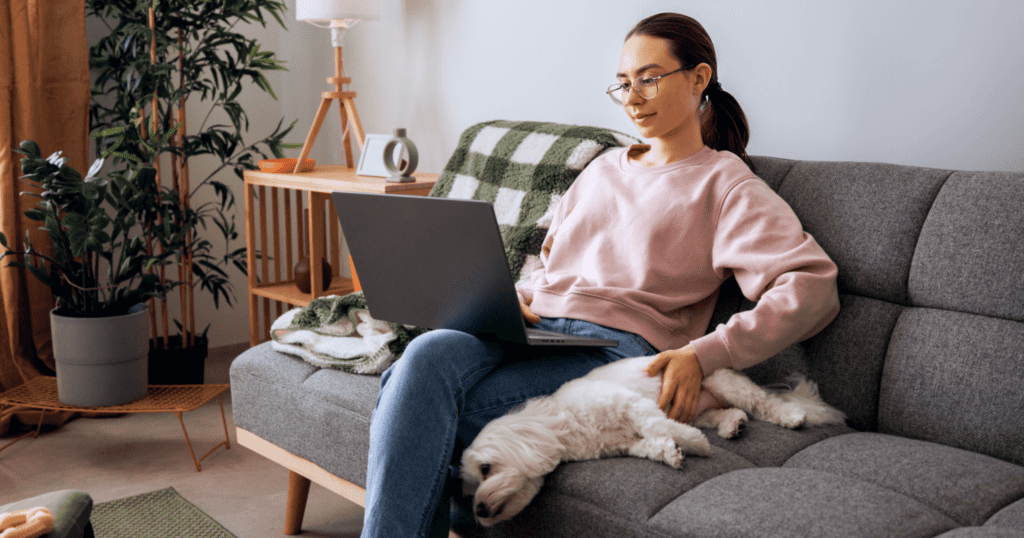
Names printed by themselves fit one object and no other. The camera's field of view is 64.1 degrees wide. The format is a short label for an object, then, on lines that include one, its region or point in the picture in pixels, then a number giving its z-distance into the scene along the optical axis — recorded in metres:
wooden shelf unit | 2.53
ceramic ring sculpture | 2.47
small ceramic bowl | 2.82
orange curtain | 2.65
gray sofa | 1.08
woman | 1.27
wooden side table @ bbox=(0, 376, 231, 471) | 2.36
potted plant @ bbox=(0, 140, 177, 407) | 2.26
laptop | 1.25
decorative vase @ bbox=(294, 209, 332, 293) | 2.82
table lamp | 2.70
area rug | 1.96
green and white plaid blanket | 1.76
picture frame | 2.61
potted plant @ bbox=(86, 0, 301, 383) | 2.81
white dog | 1.19
